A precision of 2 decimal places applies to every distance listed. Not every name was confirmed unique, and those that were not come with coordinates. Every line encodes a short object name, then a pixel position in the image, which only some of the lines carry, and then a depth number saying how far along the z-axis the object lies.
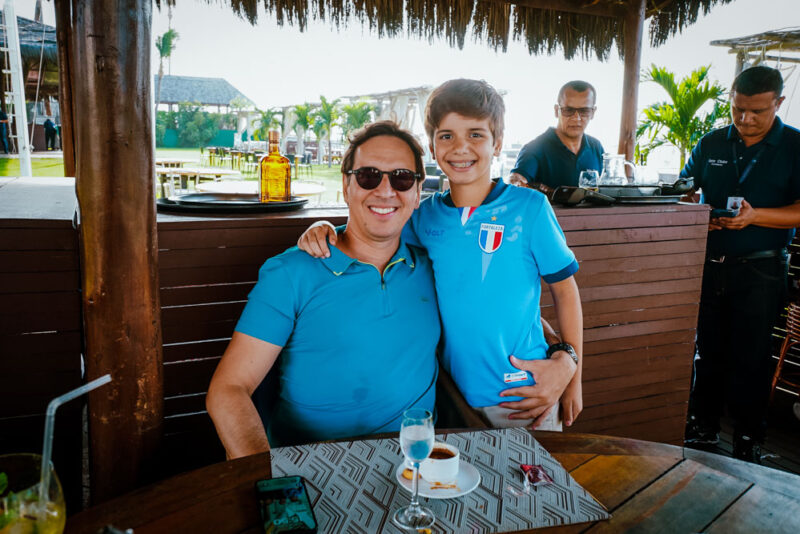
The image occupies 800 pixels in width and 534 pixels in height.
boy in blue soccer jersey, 1.79
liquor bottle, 2.32
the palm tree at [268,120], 26.02
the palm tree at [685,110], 6.87
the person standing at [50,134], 17.86
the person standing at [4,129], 12.75
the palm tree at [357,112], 24.81
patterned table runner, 1.03
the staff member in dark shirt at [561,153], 3.56
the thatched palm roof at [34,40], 8.95
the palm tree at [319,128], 25.91
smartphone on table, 0.96
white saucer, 1.08
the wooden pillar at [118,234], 1.42
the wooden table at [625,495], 1.00
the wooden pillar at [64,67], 3.30
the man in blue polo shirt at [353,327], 1.59
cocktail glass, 0.73
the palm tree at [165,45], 31.66
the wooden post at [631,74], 4.43
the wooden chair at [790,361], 3.45
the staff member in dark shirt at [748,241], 2.98
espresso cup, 1.13
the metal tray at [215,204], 2.06
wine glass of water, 1.02
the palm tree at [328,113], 25.00
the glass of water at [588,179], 2.90
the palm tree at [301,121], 25.28
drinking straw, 0.72
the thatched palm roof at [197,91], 35.72
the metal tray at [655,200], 2.74
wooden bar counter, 1.97
